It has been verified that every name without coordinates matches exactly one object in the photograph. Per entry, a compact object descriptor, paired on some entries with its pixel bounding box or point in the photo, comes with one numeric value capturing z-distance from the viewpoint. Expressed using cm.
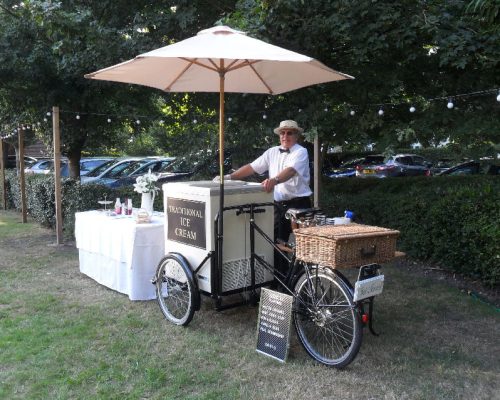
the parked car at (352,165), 1580
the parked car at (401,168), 1572
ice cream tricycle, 335
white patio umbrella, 351
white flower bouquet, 566
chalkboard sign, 359
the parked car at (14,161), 2081
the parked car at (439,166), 1642
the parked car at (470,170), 1349
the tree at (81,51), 709
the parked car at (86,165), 1509
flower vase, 561
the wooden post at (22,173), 1016
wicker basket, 324
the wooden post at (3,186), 1281
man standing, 448
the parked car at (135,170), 1257
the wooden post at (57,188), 795
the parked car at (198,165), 821
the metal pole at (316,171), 679
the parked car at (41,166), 1822
